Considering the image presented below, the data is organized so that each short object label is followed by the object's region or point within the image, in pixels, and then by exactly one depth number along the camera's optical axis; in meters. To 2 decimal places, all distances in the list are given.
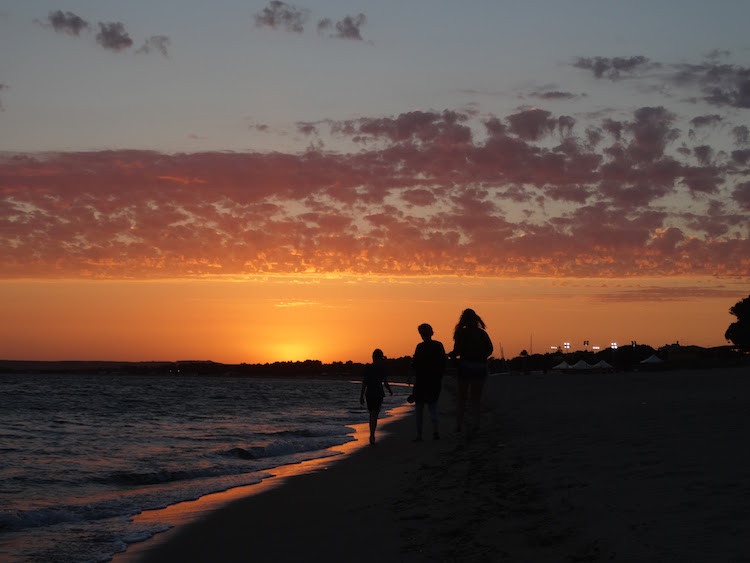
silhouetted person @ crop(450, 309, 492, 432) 13.70
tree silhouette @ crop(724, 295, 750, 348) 104.56
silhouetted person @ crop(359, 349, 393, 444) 17.19
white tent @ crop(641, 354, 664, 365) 95.38
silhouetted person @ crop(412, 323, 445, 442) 15.04
